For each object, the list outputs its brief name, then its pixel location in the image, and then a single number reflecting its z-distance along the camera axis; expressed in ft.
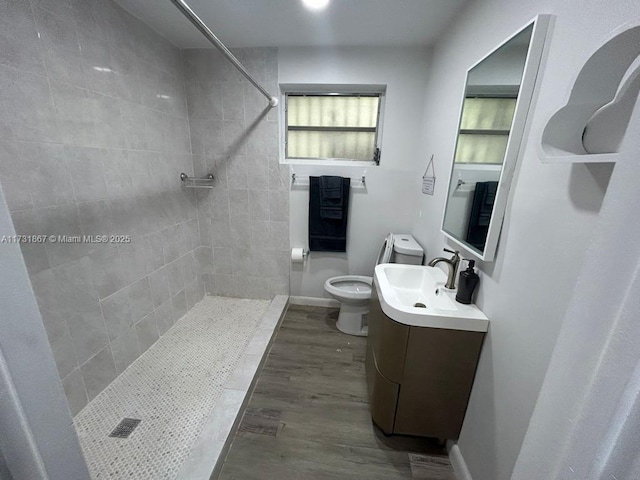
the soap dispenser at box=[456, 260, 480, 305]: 3.69
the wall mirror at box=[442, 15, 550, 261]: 2.87
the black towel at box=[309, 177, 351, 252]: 7.18
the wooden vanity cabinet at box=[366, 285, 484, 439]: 3.59
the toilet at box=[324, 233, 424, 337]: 6.12
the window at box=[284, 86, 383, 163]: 7.15
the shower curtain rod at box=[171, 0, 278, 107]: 3.08
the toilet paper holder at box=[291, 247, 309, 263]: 7.80
